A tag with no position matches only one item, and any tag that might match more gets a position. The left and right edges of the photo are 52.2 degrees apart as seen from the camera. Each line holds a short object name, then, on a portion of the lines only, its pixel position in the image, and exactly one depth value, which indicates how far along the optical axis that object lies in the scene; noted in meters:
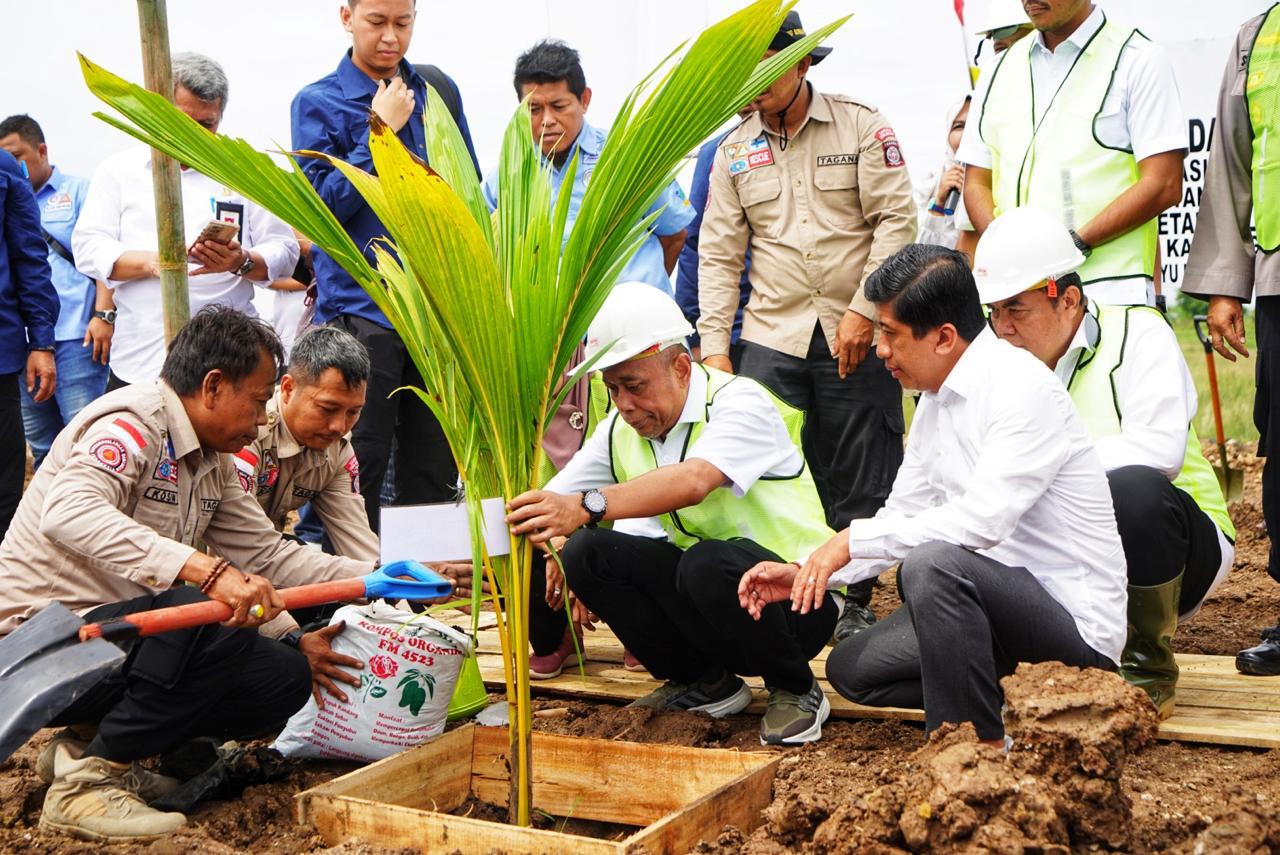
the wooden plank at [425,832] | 2.50
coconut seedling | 2.30
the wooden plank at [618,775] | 2.92
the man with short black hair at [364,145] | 4.21
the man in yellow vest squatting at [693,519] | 3.22
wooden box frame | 2.57
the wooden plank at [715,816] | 2.48
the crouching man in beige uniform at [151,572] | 2.85
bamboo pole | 3.80
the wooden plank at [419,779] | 2.87
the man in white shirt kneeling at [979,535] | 2.75
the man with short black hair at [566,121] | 4.38
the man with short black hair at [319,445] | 3.55
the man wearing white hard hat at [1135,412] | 3.14
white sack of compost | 3.22
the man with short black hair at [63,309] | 5.62
